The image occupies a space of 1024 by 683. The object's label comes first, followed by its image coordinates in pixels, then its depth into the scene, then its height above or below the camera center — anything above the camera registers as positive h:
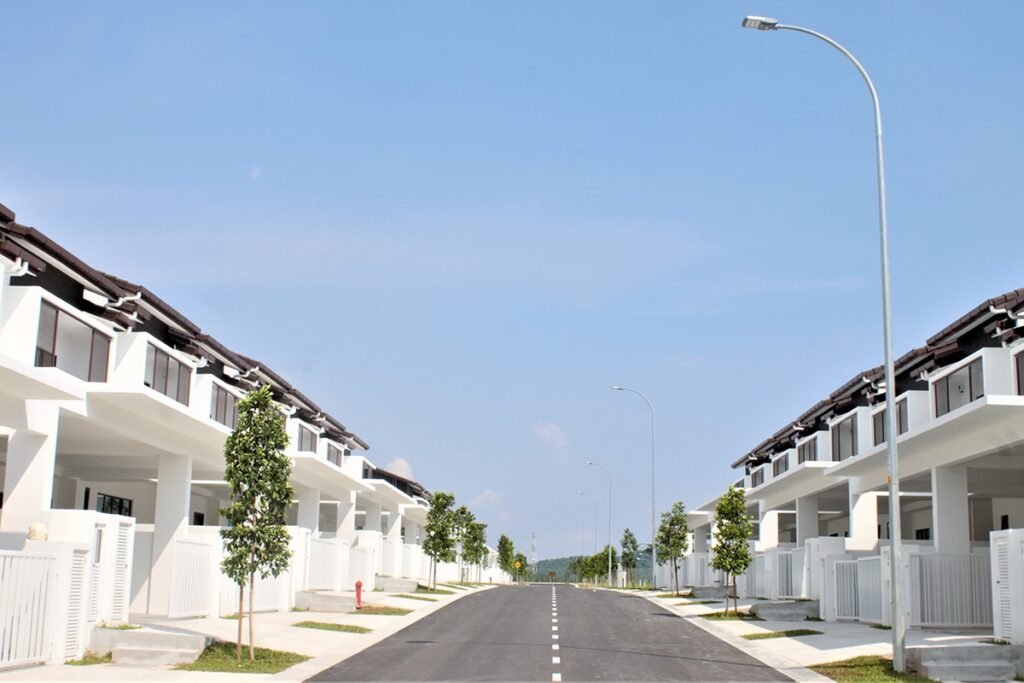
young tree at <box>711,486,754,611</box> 37.72 -0.22
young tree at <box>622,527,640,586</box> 104.81 -2.31
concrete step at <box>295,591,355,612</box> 37.09 -2.82
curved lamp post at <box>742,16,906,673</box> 19.52 +2.37
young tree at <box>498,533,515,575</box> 138.00 -3.79
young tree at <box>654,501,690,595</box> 60.06 -0.33
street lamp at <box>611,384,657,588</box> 60.28 +0.19
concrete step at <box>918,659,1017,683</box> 18.95 -2.42
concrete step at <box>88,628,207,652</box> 20.77 -2.38
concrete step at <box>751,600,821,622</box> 35.25 -2.61
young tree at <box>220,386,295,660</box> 21.69 +0.56
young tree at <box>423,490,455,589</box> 59.72 -0.27
